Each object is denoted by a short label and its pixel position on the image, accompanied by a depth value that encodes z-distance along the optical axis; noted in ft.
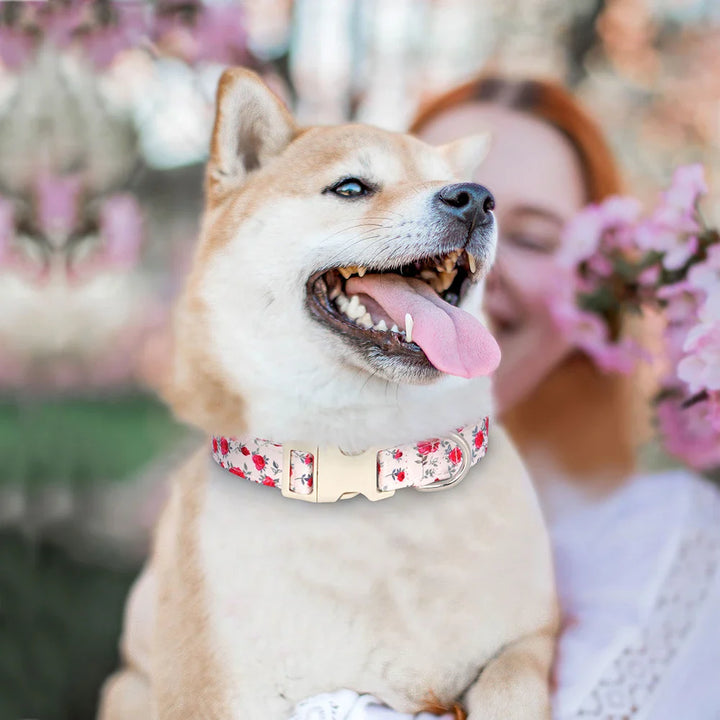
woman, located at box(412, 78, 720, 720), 2.63
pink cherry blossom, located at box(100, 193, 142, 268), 4.07
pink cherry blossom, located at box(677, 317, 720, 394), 2.61
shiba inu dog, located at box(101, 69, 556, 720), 2.44
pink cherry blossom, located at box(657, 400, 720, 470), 3.06
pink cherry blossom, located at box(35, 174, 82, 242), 3.85
